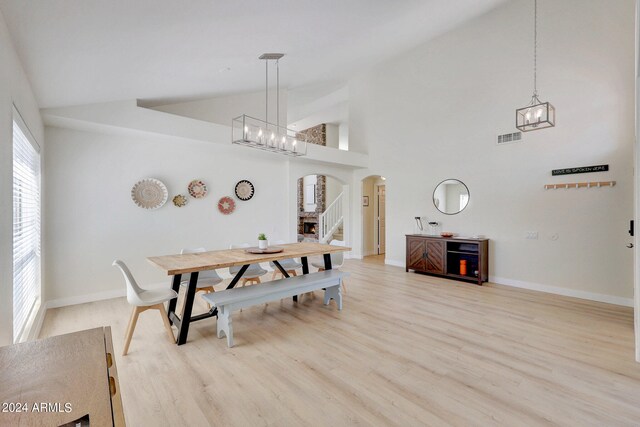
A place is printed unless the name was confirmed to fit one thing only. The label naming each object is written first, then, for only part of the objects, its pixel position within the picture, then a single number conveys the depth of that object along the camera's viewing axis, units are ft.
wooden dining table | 9.60
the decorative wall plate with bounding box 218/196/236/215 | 18.06
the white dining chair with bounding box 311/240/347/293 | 15.46
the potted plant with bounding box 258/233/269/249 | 12.63
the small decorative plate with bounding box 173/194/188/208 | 16.34
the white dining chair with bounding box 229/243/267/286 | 13.76
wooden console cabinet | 17.40
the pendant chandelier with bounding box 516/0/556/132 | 11.60
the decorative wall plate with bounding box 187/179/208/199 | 16.81
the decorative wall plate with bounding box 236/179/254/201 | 18.80
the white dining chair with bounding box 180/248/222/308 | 12.02
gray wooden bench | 9.76
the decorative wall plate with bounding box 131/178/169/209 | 15.06
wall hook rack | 13.89
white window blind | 8.42
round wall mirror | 19.06
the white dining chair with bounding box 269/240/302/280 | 15.35
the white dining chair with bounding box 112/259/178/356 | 9.17
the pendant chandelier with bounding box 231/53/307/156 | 11.85
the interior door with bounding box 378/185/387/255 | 27.96
